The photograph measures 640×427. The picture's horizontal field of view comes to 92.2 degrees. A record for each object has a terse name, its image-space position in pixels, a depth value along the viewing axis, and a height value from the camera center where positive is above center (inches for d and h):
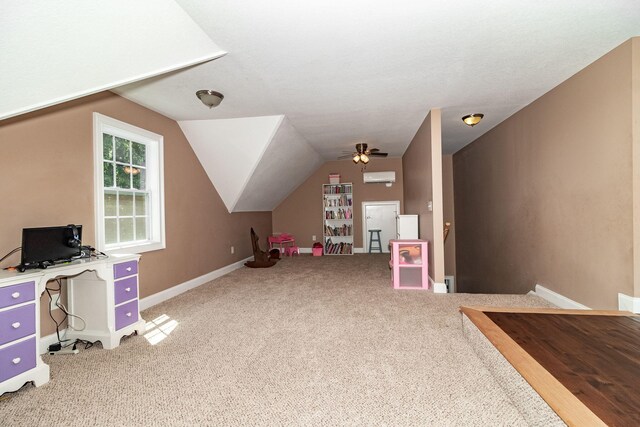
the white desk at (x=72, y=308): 75.7 -27.8
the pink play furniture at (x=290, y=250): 316.2 -37.1
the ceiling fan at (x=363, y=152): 243.6 +49.6
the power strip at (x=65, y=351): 99.0 -42.9
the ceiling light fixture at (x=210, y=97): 134.1 +52.5
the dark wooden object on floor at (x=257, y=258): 244.8 -35.5
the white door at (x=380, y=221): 327.9 -9.0
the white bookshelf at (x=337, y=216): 326.3 -2.9
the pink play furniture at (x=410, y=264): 175.5 -30.0
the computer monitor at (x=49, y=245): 87.8 -8.0
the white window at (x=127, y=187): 126.4 +14.3
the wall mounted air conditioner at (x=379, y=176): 312.0 +36.7
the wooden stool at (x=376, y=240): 327.6 -29.2
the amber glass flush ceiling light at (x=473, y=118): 173.8 +52.3
